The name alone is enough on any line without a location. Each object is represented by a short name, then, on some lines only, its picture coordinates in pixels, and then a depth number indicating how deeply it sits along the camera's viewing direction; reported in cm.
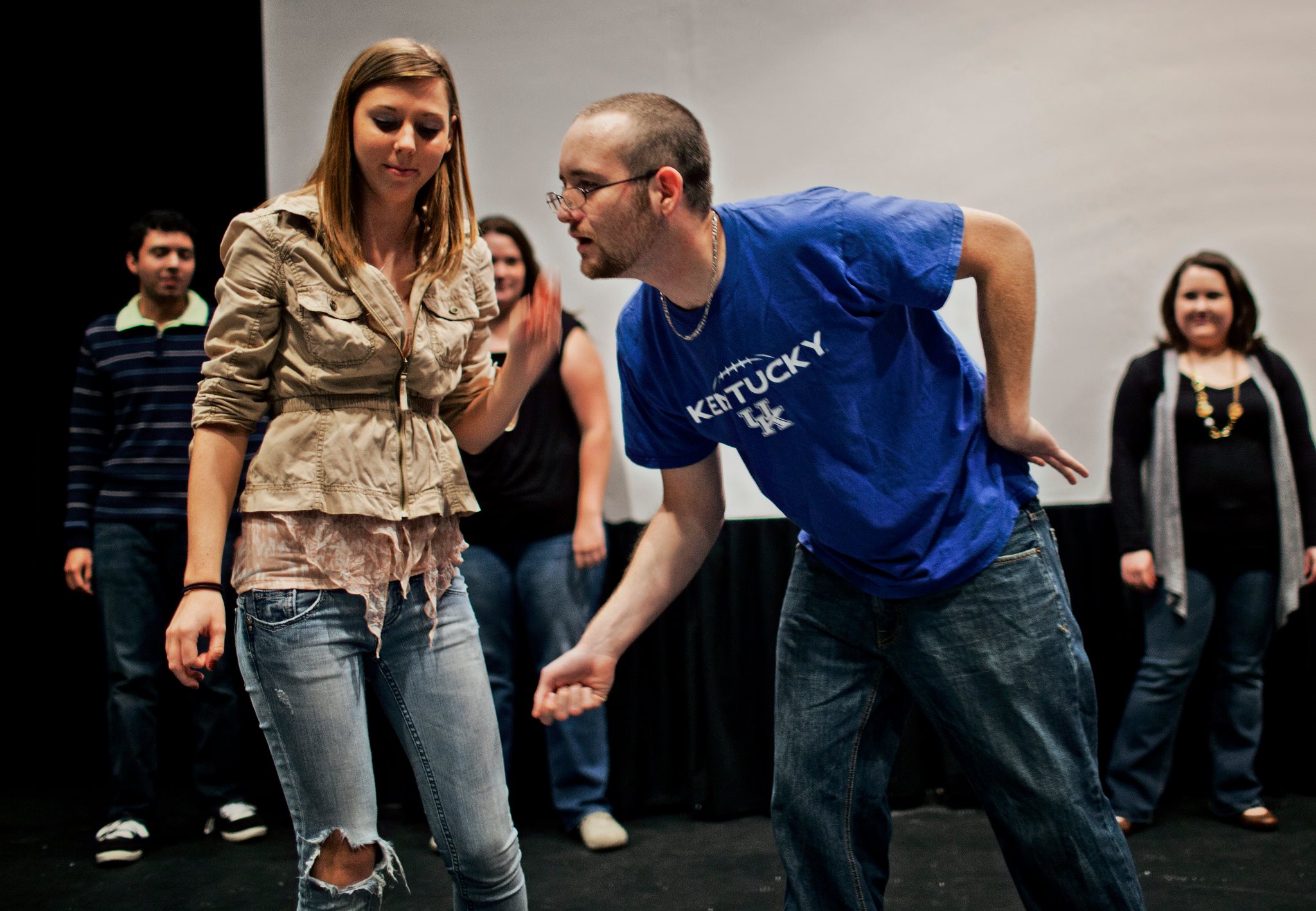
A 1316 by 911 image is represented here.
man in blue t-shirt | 144
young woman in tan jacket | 144
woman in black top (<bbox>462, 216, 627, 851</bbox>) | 312
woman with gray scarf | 306
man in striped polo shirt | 311
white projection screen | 338
